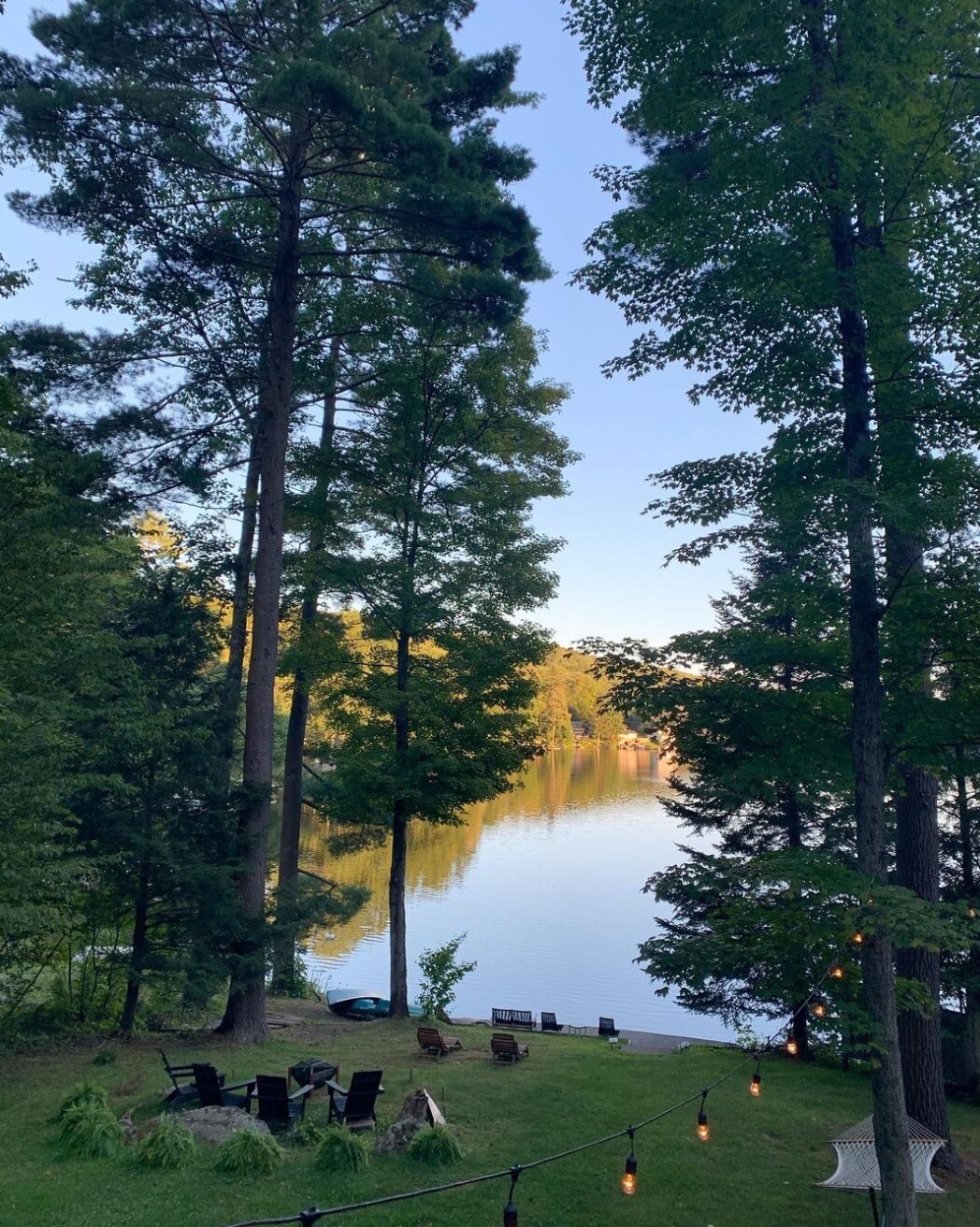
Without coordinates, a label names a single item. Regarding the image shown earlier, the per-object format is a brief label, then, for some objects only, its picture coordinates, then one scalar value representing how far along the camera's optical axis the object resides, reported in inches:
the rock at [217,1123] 325.7
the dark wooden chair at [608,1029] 699.4
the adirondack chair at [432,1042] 495.8
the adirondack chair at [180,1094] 364.8
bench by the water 709.3
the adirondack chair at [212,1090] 354.3
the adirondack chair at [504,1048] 493.4
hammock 315.6
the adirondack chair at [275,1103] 342.6
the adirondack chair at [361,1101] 351.6
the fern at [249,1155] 299.1
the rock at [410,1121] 326.0
